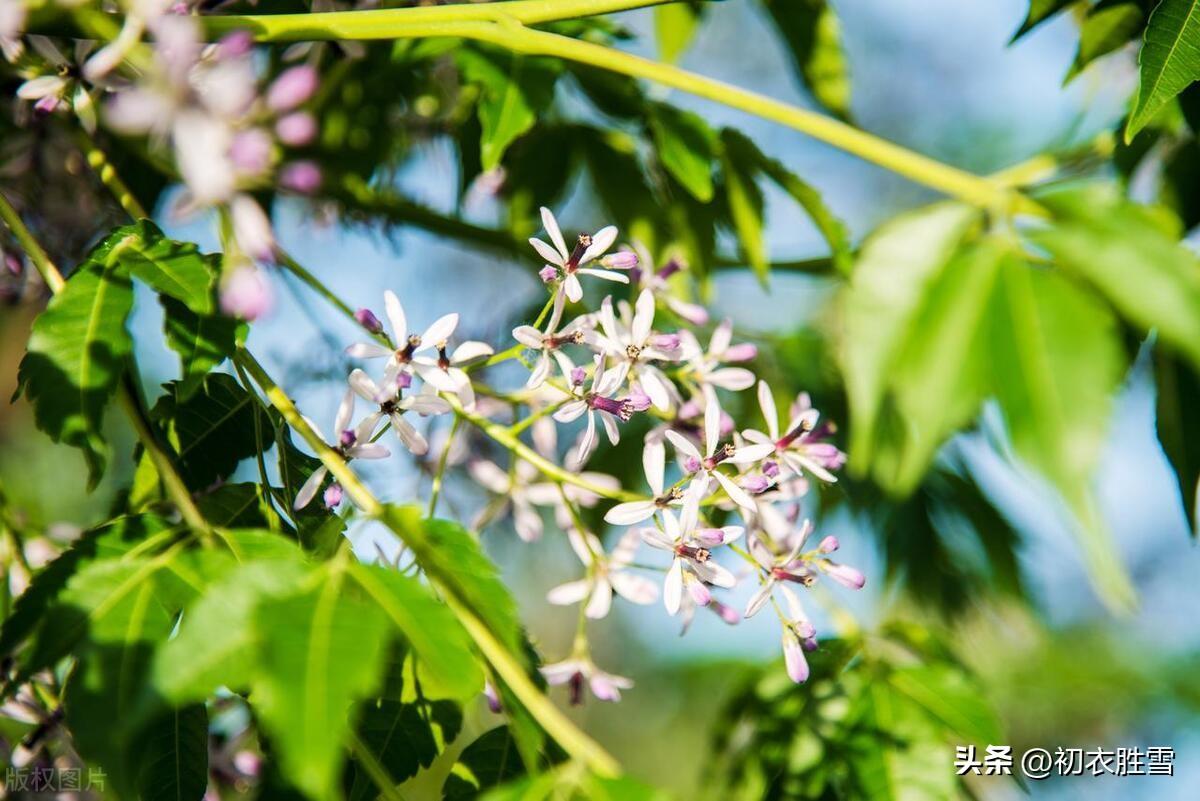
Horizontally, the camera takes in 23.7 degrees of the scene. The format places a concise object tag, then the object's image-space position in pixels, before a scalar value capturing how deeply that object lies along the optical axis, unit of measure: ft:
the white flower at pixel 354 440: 1.58
